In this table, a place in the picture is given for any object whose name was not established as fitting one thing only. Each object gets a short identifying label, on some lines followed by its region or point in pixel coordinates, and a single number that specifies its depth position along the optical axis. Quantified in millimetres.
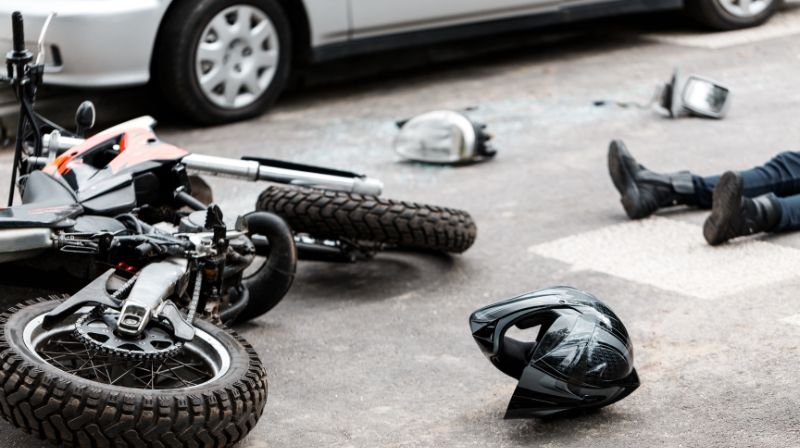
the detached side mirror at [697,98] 14209
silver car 13442
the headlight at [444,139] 12744
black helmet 6780
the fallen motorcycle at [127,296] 5940
